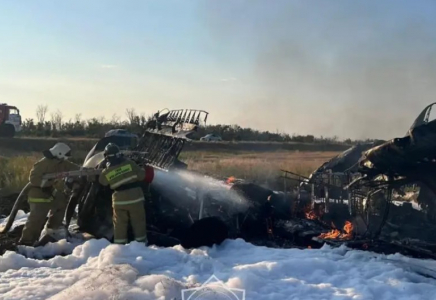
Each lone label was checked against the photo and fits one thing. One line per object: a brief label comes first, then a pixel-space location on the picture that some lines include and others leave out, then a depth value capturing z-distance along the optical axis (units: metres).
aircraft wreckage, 7.16
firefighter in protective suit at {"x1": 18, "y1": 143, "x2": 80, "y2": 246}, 9.34
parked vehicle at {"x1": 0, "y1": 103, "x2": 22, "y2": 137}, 34.88
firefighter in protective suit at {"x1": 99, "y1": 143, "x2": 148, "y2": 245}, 8.38
